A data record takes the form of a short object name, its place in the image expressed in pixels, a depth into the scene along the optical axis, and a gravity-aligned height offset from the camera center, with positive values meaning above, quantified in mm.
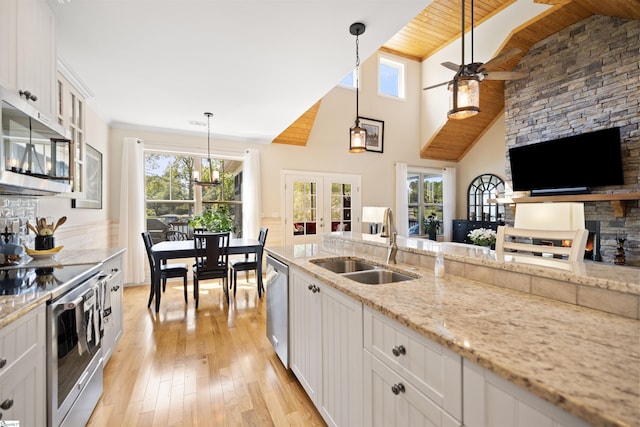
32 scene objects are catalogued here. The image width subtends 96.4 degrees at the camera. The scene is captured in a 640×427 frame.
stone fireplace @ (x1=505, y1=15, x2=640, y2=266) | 3719 +1773
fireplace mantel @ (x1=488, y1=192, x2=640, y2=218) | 3596 +208
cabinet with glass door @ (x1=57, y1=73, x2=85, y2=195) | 2664 +964
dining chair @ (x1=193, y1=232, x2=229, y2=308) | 3475 -530
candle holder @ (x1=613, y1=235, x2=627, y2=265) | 3663 -510
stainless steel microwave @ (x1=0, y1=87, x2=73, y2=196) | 1371 +356
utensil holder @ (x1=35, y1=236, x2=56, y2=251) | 2088 -220
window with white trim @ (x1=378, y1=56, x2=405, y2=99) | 6457 +3111
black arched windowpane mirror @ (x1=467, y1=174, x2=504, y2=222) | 6180 +364
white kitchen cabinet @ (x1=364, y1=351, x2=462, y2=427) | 866 -649
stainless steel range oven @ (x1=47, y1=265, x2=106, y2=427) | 1293 -688
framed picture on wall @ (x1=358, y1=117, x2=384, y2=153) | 6188 +1742
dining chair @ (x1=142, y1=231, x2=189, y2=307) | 3479 -716
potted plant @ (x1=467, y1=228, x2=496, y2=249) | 3979 -341
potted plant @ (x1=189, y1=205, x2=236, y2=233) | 4578 -145
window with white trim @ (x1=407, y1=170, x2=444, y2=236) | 6941 +372
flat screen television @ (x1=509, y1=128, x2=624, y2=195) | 3873 +747
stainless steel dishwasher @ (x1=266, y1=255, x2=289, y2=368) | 2059 -724
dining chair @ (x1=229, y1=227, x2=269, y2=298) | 3945 -727
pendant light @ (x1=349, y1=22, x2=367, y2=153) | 2754 +722
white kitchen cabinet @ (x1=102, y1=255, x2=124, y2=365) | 2092 -771
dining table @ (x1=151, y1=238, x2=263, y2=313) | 3377 -483
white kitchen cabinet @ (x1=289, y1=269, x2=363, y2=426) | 1283 -717
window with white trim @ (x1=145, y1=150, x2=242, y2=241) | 4898 +412
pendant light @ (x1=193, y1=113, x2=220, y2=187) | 3957 +500
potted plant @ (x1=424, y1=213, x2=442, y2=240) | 6840 -306
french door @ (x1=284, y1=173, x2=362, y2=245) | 5582 +161
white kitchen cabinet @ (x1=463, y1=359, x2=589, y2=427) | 592 -437
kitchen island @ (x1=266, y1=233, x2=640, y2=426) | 566 -344
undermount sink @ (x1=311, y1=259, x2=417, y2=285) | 1776 -393
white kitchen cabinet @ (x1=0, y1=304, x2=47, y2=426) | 1007 -603
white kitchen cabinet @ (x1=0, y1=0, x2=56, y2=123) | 1506 +968
